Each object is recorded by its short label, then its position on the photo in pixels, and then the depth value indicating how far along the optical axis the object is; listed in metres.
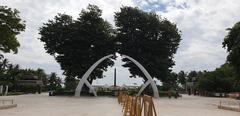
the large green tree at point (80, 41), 25.13
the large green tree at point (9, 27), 13.37
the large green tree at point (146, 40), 25.55
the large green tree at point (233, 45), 14.28
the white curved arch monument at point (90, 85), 23.68
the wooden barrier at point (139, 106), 3.54
